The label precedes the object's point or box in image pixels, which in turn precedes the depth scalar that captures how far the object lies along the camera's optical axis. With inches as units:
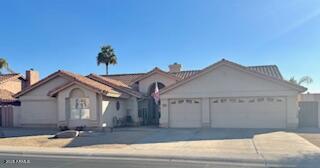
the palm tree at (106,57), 1401.3
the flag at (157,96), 674.9
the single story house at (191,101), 614.9
